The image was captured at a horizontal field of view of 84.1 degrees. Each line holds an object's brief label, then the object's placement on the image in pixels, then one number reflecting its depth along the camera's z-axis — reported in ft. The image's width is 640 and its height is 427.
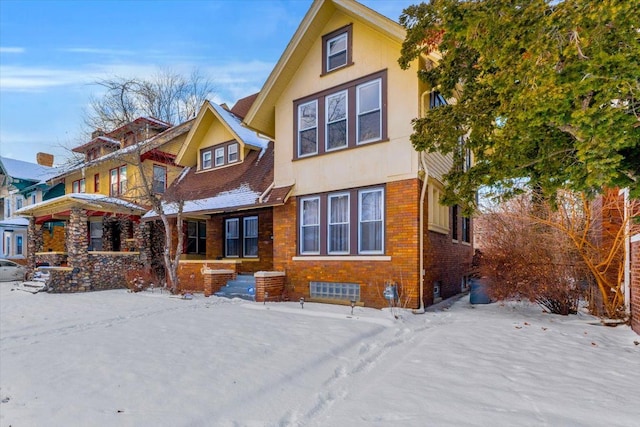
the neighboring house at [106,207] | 51.08
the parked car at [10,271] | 65.64
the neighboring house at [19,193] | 85.81
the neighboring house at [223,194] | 43.55
